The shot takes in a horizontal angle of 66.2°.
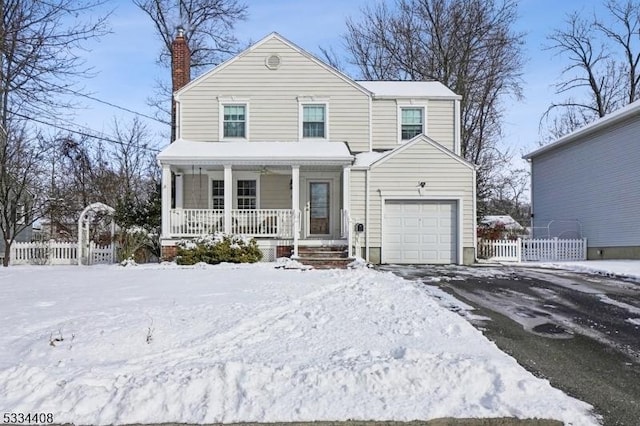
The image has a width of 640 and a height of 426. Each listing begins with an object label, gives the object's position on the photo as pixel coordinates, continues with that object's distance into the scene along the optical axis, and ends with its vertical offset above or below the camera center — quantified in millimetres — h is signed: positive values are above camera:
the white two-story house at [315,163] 15430 +1996
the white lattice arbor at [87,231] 16578 -154
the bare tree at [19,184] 16781 +1537
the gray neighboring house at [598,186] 16469 +1516
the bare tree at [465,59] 26297 +9205
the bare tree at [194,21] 27172 +11550
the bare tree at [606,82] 29062 +8805
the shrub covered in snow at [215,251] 13750 -694
